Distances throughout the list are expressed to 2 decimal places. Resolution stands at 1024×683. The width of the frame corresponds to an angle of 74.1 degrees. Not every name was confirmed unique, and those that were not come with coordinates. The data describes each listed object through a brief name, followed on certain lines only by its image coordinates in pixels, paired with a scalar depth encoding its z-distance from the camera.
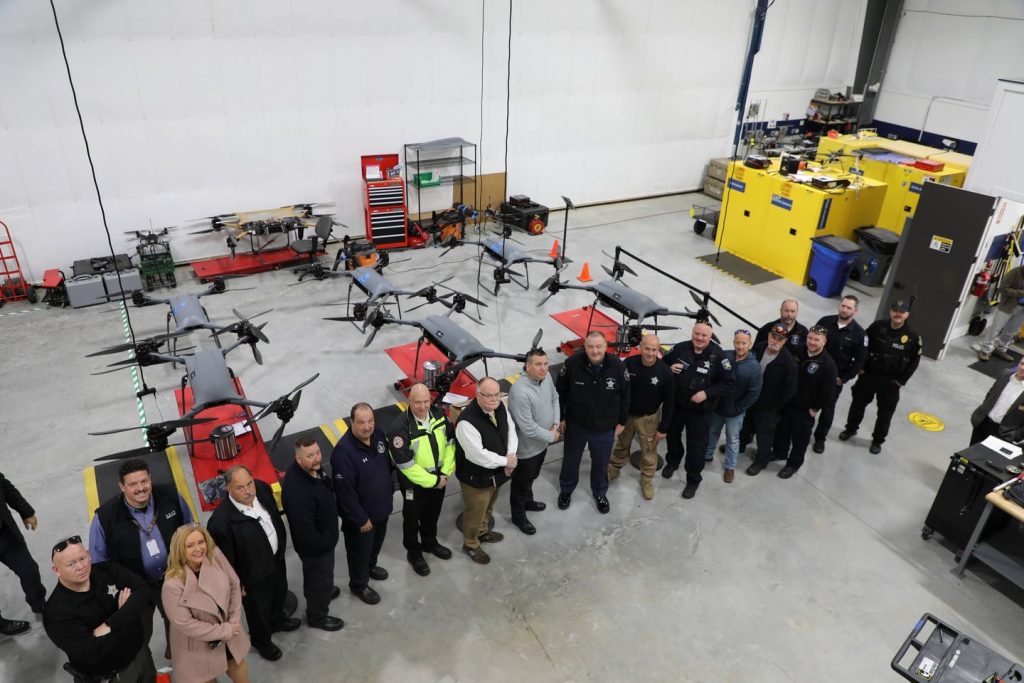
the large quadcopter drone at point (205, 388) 5.80
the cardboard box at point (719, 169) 15.51
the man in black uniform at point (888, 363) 6.73
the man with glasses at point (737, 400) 6.18
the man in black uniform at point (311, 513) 4.31
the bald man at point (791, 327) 6.54
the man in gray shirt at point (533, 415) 5.45
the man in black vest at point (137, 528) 3.99
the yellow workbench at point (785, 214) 11.32
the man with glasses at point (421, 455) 4.88
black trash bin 11.24
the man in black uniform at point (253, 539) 4.06
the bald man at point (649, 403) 5.92
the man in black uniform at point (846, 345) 6.67
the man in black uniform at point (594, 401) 5.70
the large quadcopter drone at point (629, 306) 8.12
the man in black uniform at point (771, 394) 6.23
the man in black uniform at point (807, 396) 6.29
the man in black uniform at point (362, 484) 4.59
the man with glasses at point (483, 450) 5.09
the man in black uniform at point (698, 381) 6.07
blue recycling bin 10.88
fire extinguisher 8.91
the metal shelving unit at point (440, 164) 12.29
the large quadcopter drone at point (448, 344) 7.00
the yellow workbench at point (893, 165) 12.08
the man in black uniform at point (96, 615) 3.49
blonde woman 3.67
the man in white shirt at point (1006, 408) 6.08
